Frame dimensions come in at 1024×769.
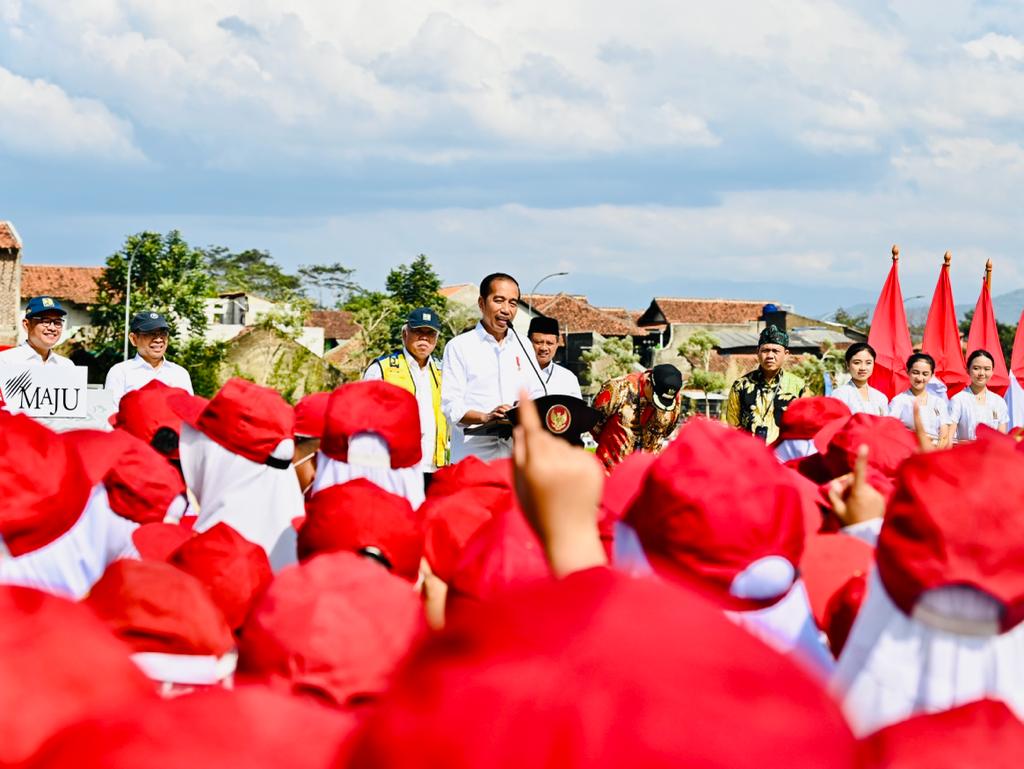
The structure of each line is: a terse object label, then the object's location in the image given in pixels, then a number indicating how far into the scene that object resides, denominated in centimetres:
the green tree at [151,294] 4641
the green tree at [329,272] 9400
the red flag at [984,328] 1305
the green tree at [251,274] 9425
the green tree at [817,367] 4523
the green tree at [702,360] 5159
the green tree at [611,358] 5091
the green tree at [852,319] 9100
